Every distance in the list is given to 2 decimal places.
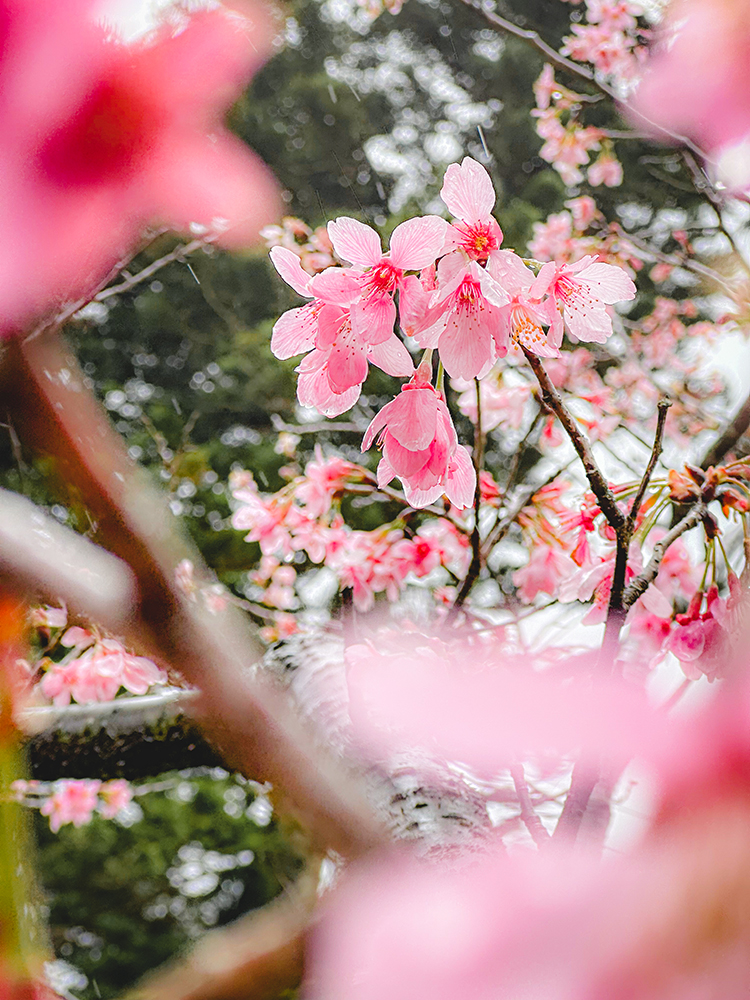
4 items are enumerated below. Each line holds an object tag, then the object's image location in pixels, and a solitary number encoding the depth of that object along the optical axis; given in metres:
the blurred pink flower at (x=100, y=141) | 0.21
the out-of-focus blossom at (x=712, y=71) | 0.57
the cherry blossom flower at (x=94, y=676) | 1.06
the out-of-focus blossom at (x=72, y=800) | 2.07
